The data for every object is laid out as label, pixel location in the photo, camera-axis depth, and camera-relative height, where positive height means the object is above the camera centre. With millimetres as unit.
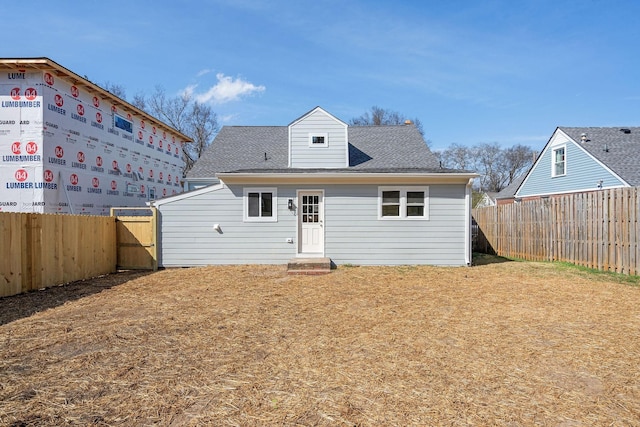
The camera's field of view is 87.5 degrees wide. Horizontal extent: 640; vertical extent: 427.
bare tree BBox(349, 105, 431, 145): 41188 +11443
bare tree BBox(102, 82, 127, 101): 31309 +11540
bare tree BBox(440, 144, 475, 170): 50031 +8046
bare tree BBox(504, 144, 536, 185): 47688 +7195
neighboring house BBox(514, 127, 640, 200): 15117 +2423
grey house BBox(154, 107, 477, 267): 10547 -341
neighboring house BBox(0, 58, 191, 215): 10422 +2408
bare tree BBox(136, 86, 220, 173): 32312 +9396
